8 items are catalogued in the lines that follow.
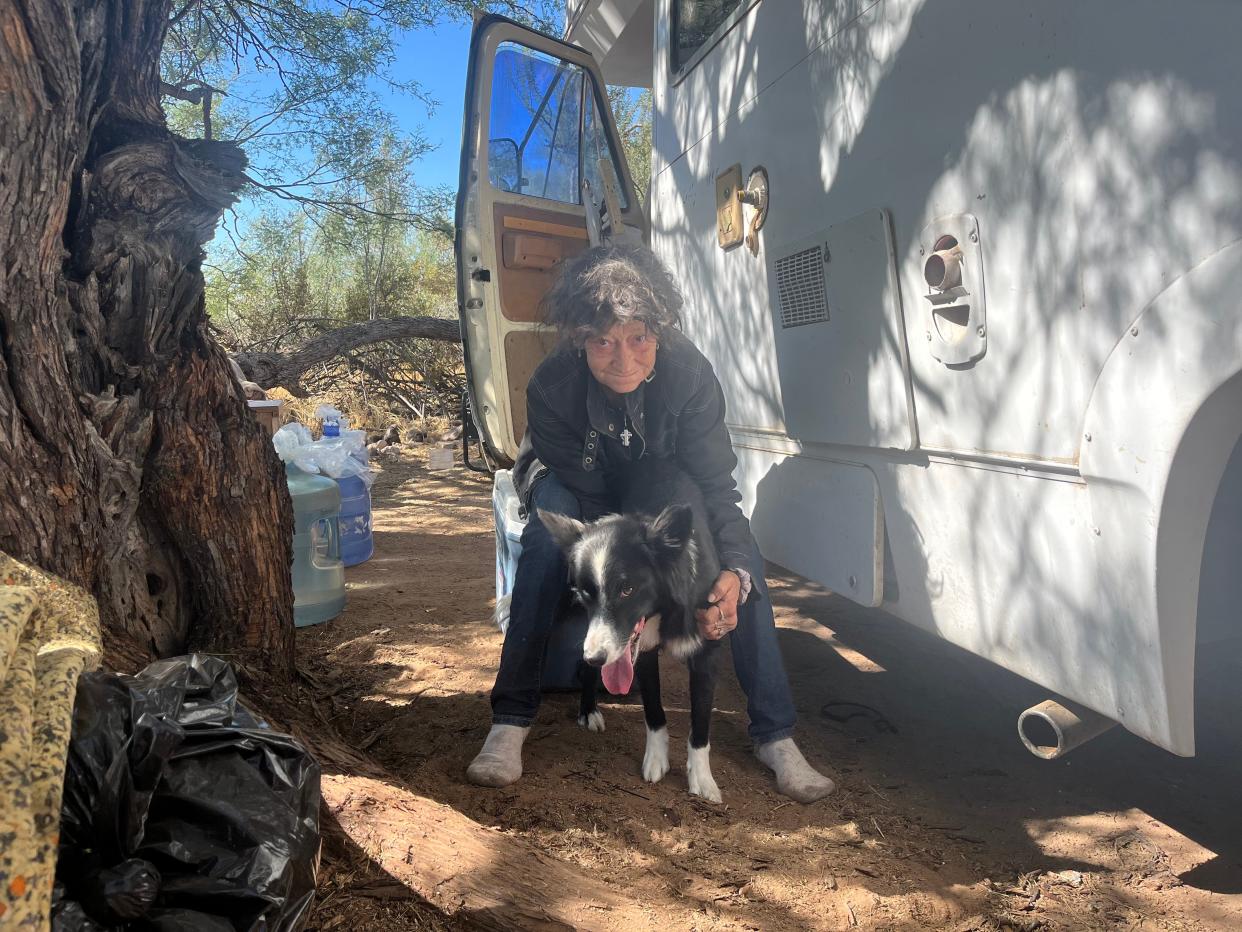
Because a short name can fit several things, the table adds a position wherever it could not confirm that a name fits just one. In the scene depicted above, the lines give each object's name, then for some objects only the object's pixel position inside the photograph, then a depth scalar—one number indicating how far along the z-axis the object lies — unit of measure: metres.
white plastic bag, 4.61
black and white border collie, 2.42
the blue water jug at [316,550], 4.16
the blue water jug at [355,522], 5.20
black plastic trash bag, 1.17
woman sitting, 2.58
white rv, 1.52
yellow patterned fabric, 1.04
